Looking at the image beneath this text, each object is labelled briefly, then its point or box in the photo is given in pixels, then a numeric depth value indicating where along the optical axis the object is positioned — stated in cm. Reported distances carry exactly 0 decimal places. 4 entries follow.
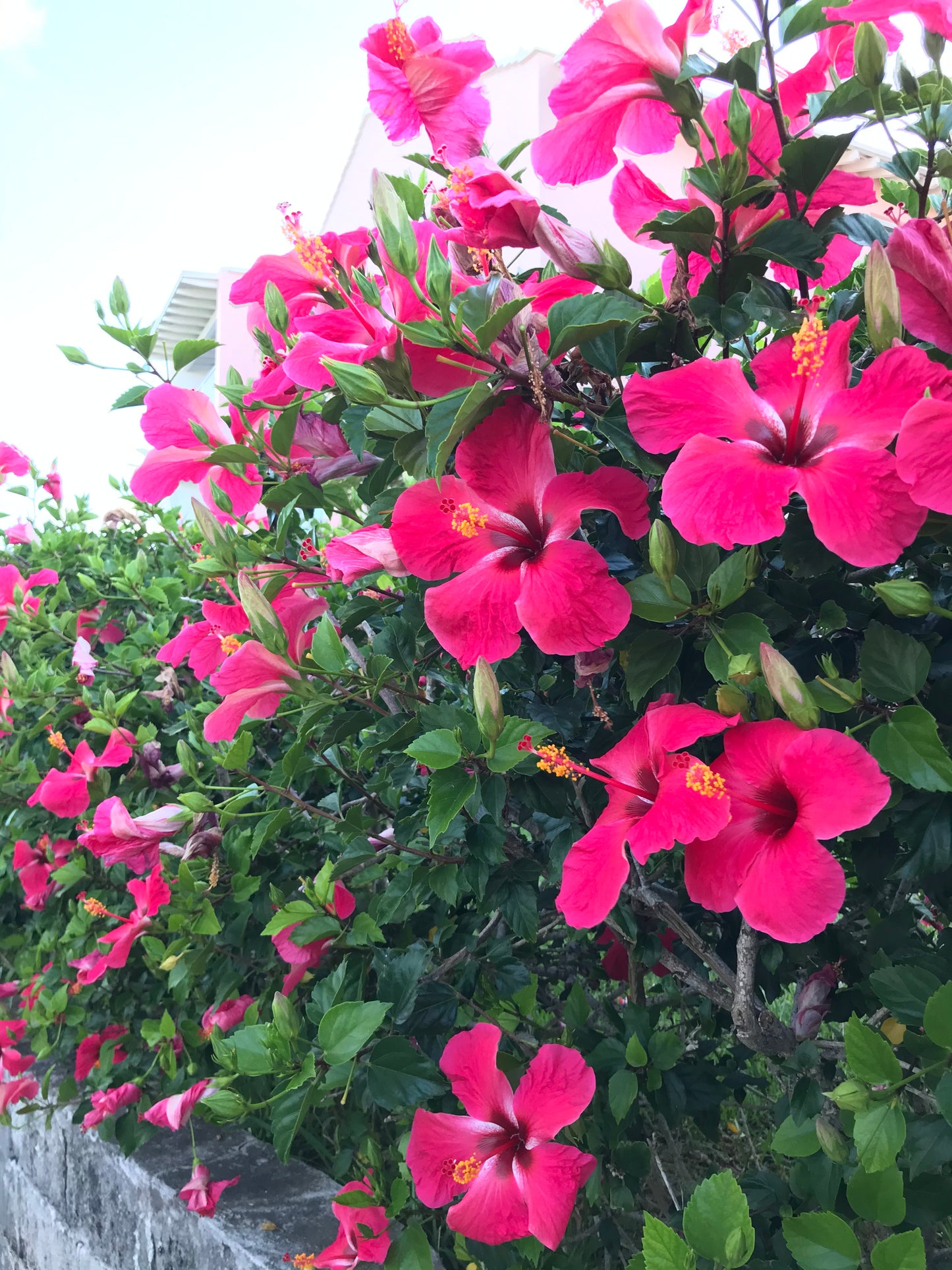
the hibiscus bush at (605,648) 74
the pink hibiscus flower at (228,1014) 180
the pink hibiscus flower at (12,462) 293
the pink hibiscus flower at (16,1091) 230
